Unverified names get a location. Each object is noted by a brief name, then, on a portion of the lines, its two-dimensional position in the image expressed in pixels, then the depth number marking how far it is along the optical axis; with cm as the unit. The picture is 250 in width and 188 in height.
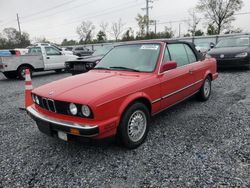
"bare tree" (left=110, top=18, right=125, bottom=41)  6425
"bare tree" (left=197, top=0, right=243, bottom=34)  4162
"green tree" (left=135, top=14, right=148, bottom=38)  4127
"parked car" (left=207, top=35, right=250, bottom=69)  855
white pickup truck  1003
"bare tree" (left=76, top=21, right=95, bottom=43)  6691
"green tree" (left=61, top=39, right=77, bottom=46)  7129
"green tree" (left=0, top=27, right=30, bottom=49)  4362
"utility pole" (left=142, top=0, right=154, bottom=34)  3928
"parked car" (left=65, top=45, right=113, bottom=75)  826
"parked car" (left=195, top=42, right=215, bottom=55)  1528
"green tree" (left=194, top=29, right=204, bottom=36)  4604
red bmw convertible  260
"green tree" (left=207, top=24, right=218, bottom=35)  4269
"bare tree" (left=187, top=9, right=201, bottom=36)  4899
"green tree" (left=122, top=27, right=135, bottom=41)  3978
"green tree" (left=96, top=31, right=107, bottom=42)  5891
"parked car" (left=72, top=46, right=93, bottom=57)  2177
